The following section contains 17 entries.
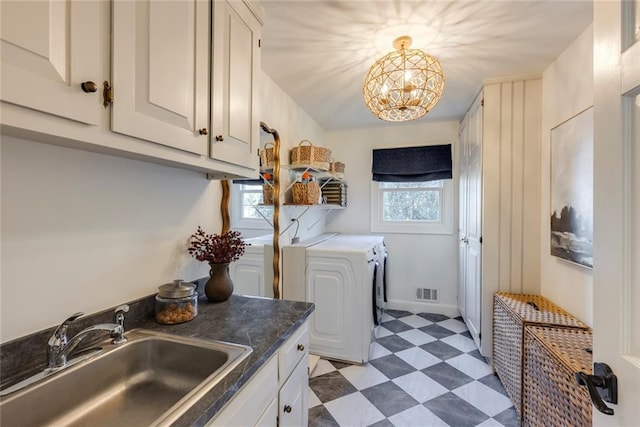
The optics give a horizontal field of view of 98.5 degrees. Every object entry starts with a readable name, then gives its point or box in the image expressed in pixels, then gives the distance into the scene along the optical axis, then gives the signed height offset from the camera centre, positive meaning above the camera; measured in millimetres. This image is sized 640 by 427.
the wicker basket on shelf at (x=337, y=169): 3146 +522
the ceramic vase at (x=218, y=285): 1356 -359
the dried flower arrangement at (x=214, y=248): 1349 -176
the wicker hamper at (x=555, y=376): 1206 -794
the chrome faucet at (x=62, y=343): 795 -389
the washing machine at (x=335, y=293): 2338 -689
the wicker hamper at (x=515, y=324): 1743 -769
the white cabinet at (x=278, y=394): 809 -641
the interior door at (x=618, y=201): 597 +33
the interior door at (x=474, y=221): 2494 -70
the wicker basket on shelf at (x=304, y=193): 2490 +181
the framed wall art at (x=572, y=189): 1619 +168
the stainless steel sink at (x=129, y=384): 718 -531
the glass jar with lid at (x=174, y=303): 1115 -375
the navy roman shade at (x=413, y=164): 3412 +637
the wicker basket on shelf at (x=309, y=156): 2434 +512
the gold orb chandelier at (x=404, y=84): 1727 +865
